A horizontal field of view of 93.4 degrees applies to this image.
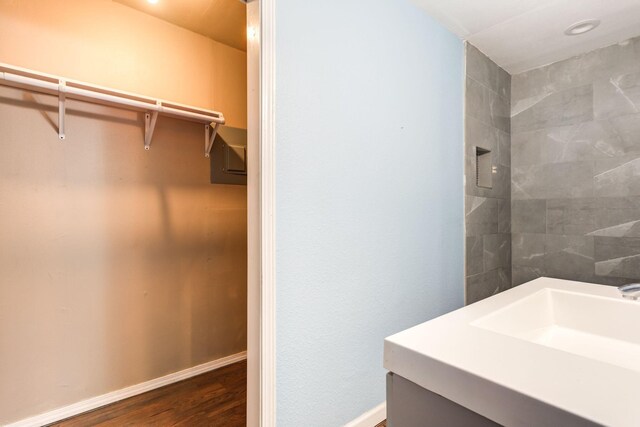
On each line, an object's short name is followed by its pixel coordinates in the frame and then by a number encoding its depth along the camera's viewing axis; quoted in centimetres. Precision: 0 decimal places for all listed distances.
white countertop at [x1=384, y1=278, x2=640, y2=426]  46
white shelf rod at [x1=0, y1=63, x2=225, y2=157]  141
